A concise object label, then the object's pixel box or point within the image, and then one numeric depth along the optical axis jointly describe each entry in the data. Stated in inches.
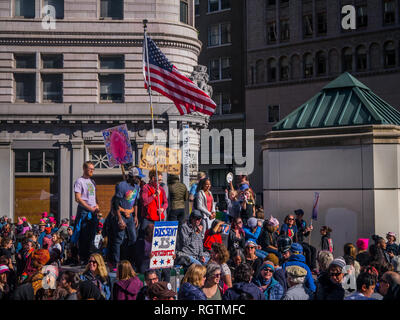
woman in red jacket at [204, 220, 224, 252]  479.2
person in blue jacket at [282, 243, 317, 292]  347.2
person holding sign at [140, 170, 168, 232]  484.7
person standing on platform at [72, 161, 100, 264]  465.7
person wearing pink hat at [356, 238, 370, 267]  420.9
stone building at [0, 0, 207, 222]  1089.4
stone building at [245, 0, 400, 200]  1743.4
